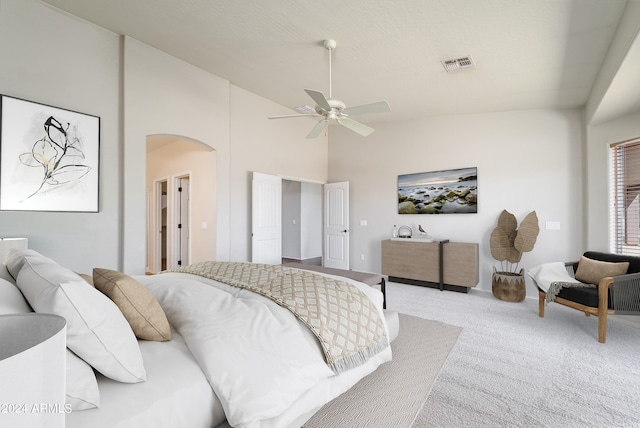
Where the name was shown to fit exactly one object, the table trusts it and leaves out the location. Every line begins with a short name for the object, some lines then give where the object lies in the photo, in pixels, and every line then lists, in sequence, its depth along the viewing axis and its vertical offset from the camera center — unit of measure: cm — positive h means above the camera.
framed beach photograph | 506 +41
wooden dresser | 475 -79
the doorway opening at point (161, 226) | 650 -20
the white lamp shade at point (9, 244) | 236 -21
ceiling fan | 291 +106
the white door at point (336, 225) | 628 -19
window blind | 360 +22
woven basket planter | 428 -102
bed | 102 -58
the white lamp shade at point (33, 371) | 35 -19
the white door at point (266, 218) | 486 -3
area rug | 177 -117
